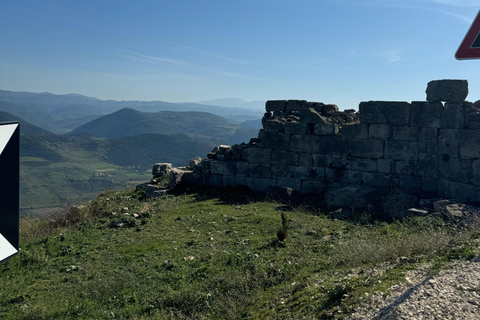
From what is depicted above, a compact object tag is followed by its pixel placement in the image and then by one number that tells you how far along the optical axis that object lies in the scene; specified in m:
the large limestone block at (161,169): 16.94
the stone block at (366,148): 12.27
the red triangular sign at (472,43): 3.43
